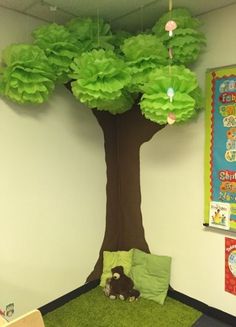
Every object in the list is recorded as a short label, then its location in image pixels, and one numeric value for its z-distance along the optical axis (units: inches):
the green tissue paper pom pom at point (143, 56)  67.1
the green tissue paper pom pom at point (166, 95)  60.7
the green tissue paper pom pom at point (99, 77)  62.9
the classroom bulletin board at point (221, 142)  76.9
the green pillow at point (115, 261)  100.8
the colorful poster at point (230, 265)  79.2
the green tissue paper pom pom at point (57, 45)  70.1
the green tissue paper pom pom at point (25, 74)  66.8
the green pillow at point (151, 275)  92.8
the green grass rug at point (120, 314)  83.0
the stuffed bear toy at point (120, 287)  94.0
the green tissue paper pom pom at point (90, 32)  74.1
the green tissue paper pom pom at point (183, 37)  68.5
